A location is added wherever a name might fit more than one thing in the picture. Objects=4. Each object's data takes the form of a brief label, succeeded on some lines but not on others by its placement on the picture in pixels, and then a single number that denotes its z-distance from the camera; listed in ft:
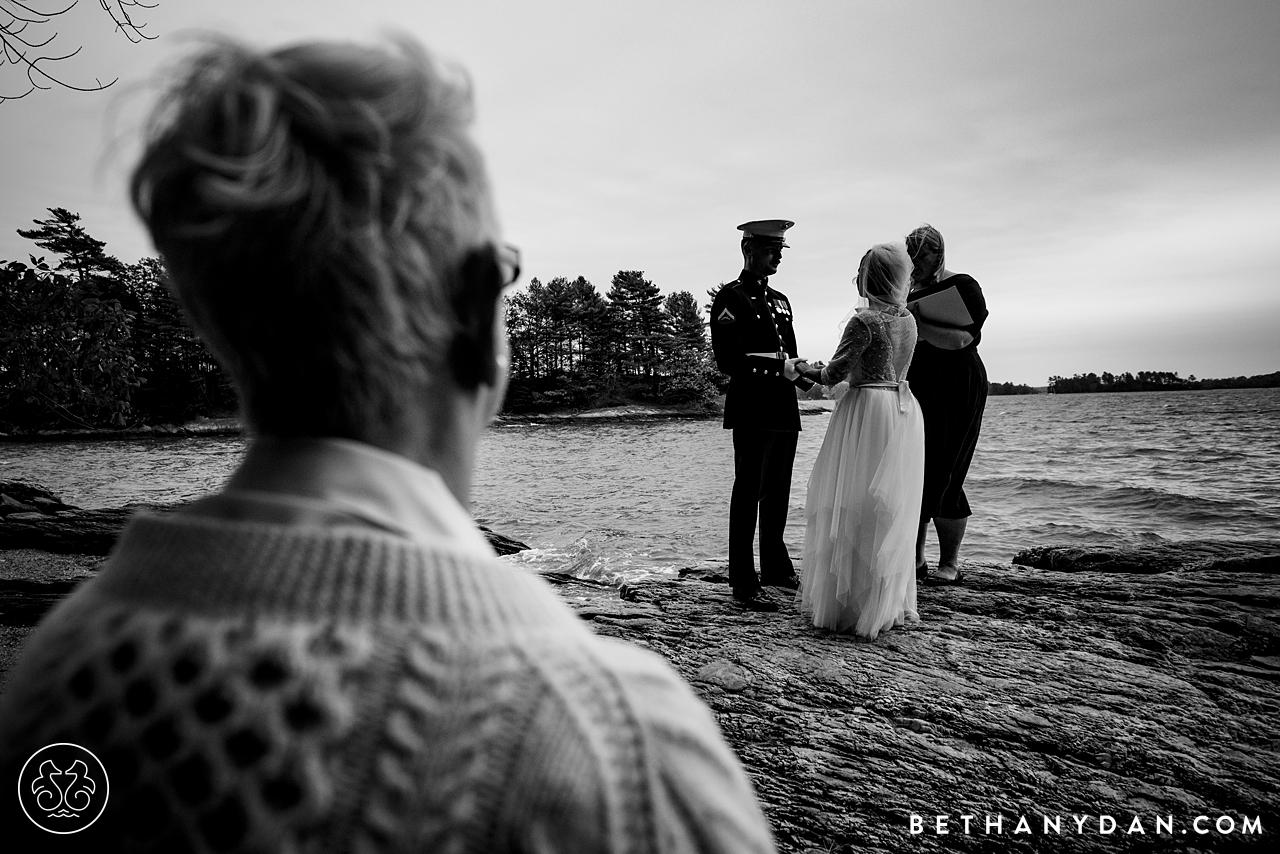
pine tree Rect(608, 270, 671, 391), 268.62
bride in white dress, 15.21
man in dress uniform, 18.71
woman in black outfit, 18.13
